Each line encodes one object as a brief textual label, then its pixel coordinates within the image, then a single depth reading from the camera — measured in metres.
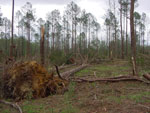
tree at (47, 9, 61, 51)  37.06
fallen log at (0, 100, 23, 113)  4.41
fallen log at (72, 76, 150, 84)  7.16
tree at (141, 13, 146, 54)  38.47
